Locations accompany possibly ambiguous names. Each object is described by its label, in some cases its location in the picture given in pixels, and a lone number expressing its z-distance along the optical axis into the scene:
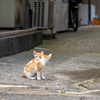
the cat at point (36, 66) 6.17
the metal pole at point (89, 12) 27.10
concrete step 9.46
